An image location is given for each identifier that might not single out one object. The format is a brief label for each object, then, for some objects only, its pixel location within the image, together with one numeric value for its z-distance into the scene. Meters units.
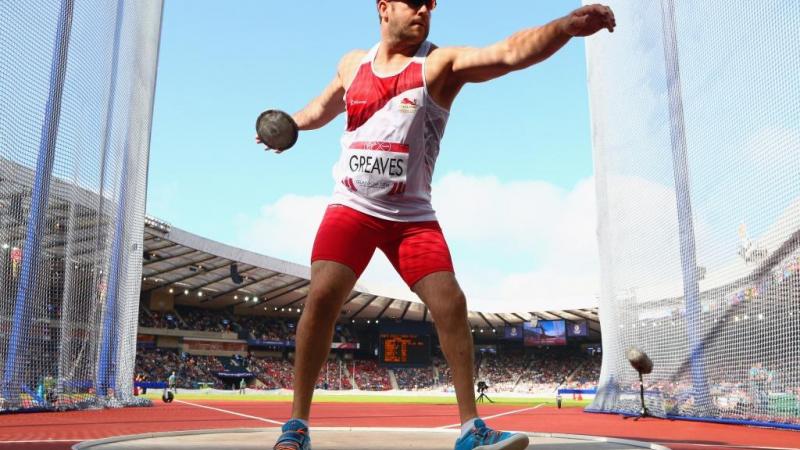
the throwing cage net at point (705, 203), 6.93
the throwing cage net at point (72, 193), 8.13
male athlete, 2.48
